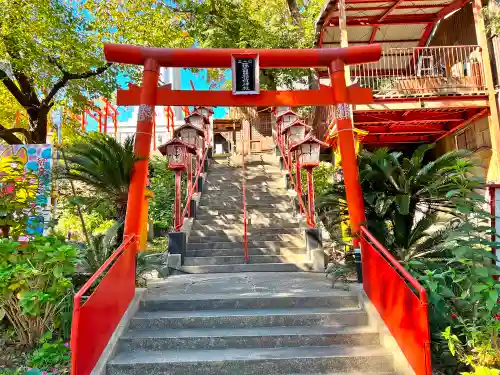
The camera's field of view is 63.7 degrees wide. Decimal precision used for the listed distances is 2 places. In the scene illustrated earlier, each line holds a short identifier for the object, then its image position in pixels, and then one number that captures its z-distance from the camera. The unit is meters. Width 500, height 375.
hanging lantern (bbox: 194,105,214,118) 12.80
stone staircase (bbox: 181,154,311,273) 8.33
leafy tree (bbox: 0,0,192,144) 9.59
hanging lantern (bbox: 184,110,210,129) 10.76
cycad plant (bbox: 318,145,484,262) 5.61
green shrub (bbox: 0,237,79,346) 4.64
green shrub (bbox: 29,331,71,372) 4.49
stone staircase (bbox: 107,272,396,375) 4.31
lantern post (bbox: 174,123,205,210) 9.80
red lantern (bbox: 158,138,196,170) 8.88
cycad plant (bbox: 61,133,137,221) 6.16
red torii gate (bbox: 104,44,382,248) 6.66
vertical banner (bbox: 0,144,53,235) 6.12
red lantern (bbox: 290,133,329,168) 9.23
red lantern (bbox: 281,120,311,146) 10.30
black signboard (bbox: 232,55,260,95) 6.97
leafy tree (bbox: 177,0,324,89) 15.02
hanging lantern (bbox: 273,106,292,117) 13.02
